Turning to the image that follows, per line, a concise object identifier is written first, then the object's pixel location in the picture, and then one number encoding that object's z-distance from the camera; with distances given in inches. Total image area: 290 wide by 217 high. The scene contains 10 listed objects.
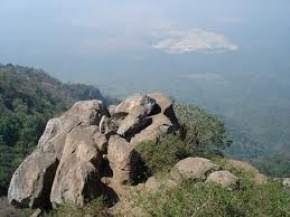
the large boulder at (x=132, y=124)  730.7
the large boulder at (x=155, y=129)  707.3
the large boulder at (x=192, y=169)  608.9
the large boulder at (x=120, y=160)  629.5
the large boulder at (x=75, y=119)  727.9
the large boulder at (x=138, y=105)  753.2
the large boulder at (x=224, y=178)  579.5
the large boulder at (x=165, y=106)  775.5
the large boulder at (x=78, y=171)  574.8
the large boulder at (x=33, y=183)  612.5
